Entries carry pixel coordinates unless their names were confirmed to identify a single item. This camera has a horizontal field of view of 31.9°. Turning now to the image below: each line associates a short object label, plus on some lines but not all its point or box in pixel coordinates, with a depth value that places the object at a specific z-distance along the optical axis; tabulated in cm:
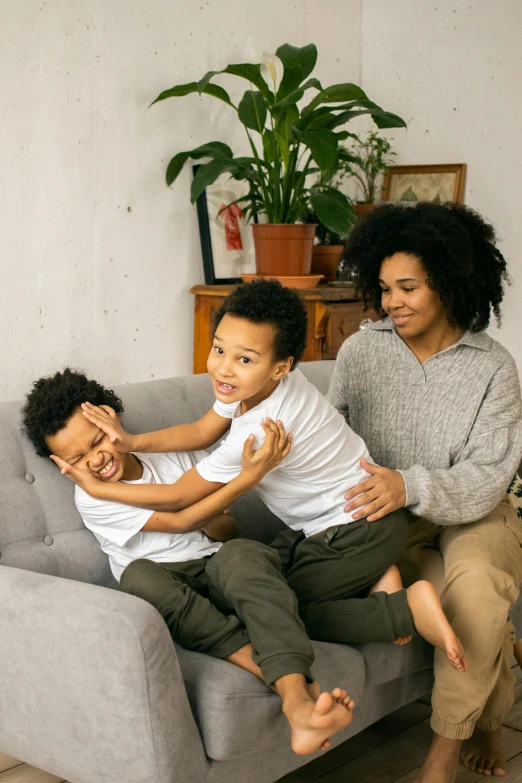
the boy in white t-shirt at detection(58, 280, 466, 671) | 172
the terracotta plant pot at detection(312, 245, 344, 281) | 366
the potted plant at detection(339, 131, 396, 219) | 388
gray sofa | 140
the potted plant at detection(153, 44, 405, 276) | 318
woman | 179
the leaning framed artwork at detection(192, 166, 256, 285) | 352
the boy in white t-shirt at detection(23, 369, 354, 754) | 150
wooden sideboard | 334
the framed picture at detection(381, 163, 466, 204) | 401
